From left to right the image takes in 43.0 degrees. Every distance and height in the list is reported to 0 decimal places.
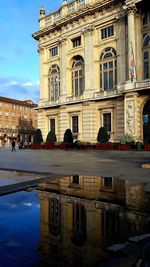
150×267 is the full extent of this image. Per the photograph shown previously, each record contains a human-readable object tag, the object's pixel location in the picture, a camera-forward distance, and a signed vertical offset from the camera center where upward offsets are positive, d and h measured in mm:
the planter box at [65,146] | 25752 -1162
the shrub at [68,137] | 27026 -10
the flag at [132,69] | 22928 +8246
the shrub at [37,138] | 29540 -68
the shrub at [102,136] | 23524 +160
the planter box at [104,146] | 22174 -1052
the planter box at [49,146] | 27098 -1211
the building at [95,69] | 23412 +10116
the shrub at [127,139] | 21565 -206
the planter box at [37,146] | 28326 -1262
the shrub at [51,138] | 29080 -76
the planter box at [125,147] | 20716 -1066
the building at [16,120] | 72181 +7194
